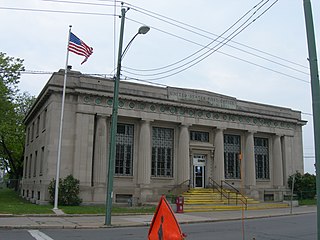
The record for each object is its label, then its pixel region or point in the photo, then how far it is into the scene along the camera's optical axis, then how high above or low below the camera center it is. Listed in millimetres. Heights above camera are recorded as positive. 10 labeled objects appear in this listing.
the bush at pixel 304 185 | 35094 +212
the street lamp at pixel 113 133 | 16875 +2267
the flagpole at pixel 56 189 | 22153 -382
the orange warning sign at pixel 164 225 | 6426 -703
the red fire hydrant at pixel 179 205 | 24172 -1252
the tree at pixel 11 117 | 35406 +6557
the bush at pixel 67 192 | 24938 -600
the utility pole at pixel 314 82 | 7164 +2029
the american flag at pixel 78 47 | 23406 +8261
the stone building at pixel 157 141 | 26953 +3559
